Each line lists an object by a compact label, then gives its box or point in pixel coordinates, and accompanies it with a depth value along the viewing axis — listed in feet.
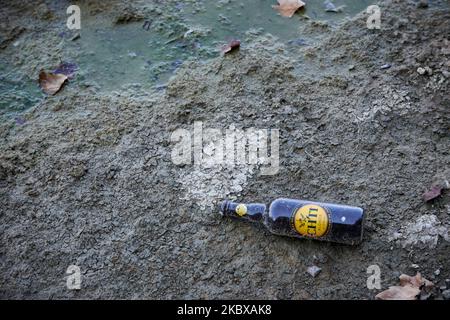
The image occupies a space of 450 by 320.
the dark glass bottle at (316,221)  6.36
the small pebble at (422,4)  9.10
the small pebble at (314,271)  6.38
